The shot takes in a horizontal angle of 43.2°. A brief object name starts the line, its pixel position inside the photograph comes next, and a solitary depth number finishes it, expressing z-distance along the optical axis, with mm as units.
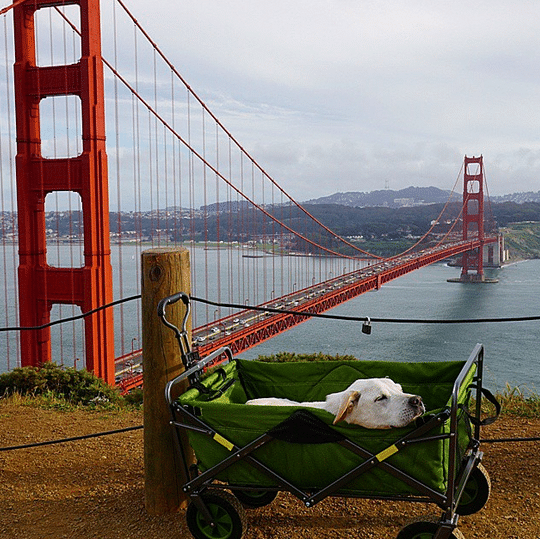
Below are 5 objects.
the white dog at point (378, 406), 2516
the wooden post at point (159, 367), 3039
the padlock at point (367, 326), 3155
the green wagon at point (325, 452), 2516
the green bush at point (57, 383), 7316
